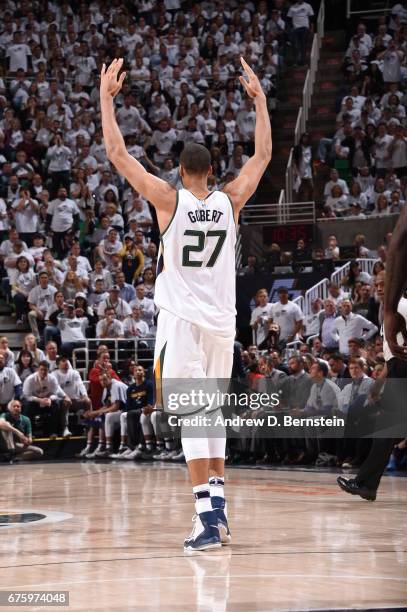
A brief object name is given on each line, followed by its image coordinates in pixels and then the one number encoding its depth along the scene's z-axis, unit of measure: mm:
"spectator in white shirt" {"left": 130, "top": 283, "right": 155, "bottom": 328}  18172
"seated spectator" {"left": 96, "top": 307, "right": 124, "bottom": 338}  17516
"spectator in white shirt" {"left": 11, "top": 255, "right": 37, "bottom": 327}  18781
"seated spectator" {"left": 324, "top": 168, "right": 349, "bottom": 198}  20547
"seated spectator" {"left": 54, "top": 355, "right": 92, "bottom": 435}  16422
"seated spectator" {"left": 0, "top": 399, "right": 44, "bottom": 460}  15109
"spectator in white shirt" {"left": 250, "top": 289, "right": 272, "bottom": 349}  16281
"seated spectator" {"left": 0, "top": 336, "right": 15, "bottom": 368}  16203
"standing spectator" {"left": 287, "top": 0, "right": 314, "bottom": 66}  24891
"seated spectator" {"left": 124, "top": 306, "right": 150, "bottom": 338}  17688
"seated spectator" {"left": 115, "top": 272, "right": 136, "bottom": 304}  18422
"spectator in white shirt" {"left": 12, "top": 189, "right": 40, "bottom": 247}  20281
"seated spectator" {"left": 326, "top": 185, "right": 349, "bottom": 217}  19906
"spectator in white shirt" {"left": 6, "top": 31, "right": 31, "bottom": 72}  24609
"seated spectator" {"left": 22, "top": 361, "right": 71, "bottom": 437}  16000
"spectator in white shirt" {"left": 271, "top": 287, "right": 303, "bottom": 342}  16375
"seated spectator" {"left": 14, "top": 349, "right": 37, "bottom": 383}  16500
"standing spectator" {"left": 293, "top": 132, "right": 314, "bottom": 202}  21641
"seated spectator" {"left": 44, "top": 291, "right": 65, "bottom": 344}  17734
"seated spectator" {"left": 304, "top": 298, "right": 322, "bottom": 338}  16266
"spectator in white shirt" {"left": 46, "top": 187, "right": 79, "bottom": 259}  20422
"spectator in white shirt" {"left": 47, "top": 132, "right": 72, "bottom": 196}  21766
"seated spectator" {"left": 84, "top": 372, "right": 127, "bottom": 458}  15828
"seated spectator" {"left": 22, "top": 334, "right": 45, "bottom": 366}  16688
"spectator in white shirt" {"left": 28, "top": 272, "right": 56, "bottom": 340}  18344
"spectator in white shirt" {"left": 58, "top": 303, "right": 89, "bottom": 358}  17594
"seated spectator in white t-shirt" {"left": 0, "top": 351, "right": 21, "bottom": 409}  15812
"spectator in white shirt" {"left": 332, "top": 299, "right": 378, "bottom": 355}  14922
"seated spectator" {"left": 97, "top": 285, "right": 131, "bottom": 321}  17969
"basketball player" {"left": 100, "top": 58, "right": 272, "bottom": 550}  6195
